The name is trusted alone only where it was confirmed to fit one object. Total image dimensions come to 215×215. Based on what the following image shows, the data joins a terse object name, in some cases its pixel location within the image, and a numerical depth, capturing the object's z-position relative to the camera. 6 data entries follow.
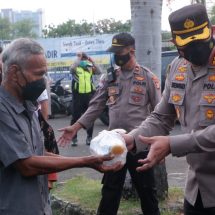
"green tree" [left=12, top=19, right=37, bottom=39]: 56.16
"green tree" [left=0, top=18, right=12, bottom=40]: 52.92
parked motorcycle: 11.88
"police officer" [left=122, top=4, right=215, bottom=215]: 2.26
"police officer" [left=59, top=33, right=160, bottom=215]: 3.86
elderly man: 2.19
